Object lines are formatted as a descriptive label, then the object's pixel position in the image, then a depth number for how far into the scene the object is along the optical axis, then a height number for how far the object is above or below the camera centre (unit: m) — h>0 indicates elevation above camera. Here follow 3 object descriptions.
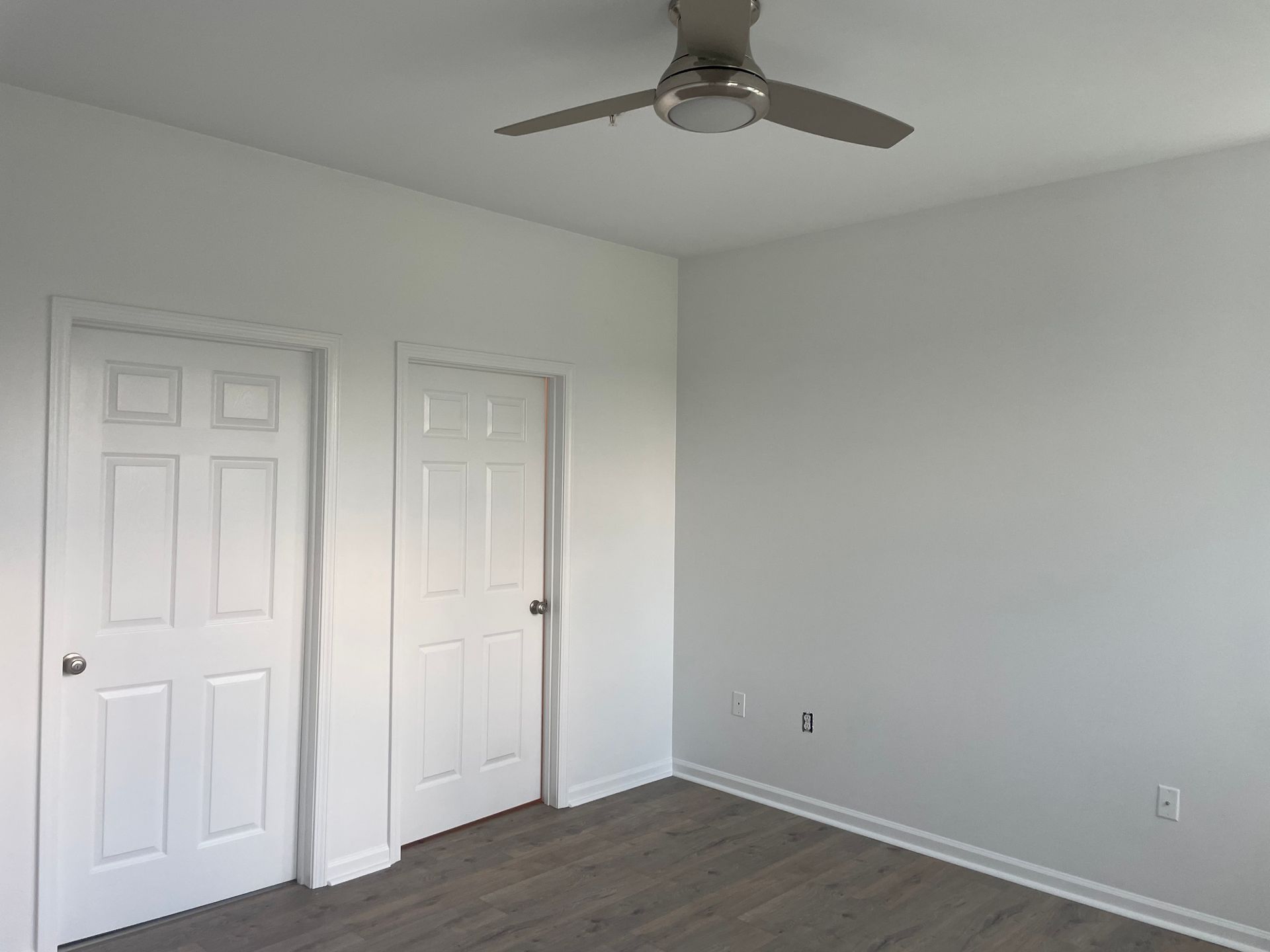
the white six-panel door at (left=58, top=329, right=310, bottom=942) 2.86 -0.43
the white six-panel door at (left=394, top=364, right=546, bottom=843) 3.73 -0.42
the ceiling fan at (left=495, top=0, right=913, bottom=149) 1.84 +0.87
